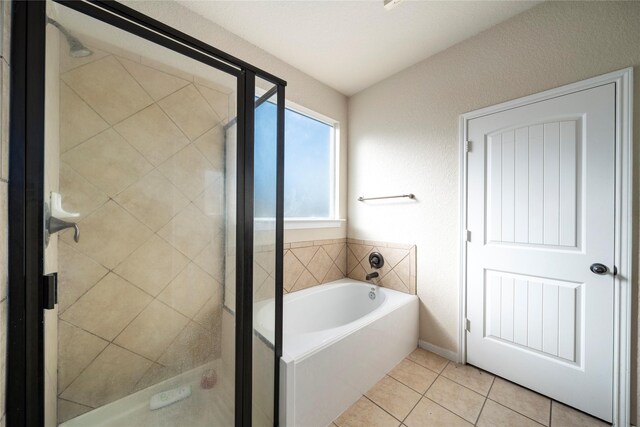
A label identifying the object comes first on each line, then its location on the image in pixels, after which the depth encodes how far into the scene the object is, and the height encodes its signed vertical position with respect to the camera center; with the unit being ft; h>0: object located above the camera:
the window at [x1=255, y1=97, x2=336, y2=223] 7.27 +1.49
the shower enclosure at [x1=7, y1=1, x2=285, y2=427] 2.73 -0.21
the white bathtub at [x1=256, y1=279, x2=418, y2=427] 3.97 -2.93
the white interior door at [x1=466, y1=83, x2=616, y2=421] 4.36 -0.68
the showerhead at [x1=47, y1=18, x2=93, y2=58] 2.57 +2.00
